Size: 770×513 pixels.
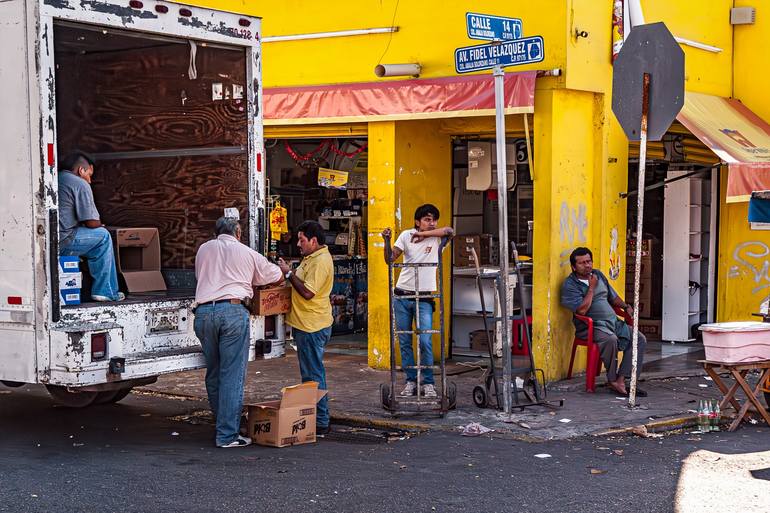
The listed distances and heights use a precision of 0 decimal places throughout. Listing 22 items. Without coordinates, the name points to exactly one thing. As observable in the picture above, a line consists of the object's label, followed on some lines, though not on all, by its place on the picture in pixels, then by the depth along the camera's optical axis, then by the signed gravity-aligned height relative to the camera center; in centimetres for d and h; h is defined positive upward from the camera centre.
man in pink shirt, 1296 -99
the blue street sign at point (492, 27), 1400 +122
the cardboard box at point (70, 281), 1236 -69
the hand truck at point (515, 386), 1507 -180
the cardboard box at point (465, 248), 2031 -77
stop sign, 1472 +89
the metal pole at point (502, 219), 1436 -31
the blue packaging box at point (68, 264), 1240 -58
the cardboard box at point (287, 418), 1311 -177
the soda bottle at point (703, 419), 1436 -193
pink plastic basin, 1423 -130
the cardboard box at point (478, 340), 1978 -179
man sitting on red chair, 1680 -124
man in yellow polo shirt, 1380 -97
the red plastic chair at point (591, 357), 1697 -168
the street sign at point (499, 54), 1399 +101
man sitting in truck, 1304 -40
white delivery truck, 1183 +15
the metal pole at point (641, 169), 1482 +9
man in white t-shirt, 1568 -92
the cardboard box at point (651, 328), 2302 -191
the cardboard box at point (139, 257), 1467 -64
